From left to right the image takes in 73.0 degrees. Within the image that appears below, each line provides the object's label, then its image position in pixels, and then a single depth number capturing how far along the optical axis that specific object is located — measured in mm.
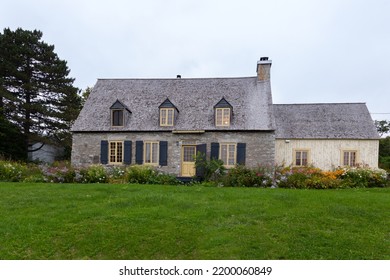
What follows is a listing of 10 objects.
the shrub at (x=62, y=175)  12555
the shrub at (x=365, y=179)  11883
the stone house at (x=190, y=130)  16291
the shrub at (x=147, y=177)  12555
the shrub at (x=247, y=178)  11602
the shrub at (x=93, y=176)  12562
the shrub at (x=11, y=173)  12750
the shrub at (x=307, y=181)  11219
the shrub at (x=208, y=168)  13253
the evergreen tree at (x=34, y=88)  23891
